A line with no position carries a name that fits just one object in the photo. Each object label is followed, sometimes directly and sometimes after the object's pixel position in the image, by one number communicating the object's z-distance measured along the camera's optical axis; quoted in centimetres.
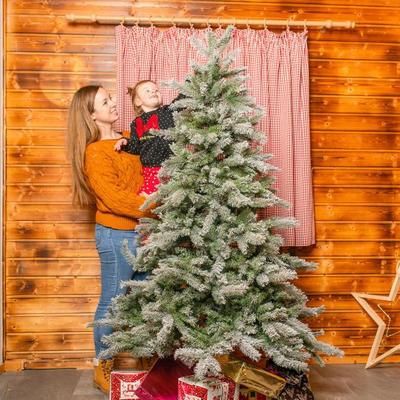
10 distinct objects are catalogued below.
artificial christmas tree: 223
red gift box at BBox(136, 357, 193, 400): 236
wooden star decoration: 311
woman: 259
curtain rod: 307
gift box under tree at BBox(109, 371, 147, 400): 243
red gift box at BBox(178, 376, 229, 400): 219
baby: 255
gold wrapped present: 221
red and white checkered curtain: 303
